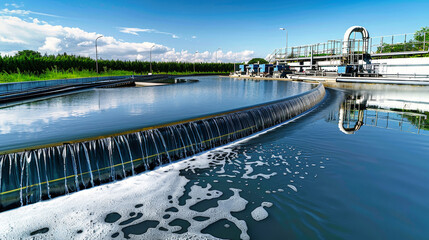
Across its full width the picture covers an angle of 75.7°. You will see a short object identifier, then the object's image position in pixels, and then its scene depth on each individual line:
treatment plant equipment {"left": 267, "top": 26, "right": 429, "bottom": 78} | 39.03
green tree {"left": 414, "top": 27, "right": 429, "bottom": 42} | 71.38
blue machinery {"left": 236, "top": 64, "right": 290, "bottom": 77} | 56.81
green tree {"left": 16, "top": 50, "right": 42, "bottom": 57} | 95.03
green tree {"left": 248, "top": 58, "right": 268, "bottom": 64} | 110.44
